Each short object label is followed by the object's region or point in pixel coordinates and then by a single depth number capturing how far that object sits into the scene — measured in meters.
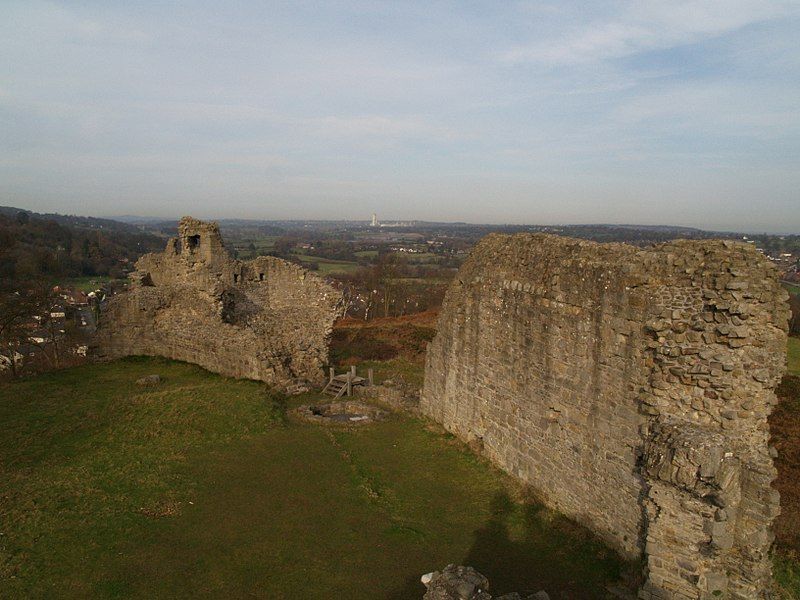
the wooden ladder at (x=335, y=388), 17.83
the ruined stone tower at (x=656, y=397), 7.11
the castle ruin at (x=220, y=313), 19.56
